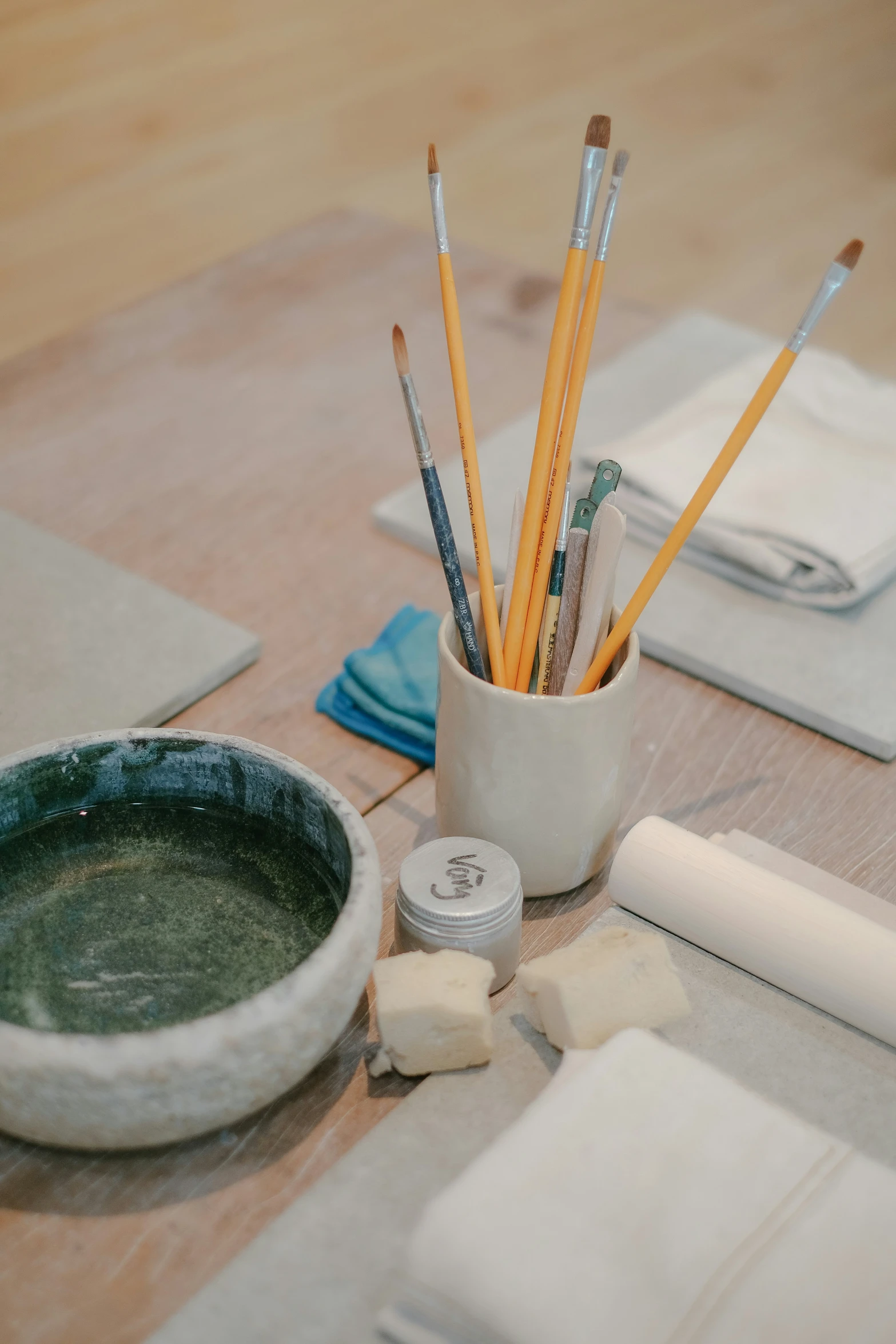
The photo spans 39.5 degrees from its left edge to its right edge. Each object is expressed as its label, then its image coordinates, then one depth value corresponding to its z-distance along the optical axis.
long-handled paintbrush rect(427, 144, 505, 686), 0.58
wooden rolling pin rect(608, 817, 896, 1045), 0.54
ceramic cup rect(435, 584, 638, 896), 0.56
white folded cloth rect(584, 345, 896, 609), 0.86
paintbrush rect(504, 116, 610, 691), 0.54
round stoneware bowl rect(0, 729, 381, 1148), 0.44
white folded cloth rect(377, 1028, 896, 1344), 0.40
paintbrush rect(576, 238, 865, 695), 0.54
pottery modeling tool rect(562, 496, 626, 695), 0.55
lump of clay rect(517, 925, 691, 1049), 0.51
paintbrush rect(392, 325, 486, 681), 0.55
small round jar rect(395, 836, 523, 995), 0.53
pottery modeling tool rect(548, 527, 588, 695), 0.58
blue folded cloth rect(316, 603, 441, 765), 0.73
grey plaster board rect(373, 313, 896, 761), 0.77
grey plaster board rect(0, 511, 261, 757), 0.73
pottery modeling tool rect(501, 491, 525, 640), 0.61
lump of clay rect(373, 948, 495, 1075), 0.50
